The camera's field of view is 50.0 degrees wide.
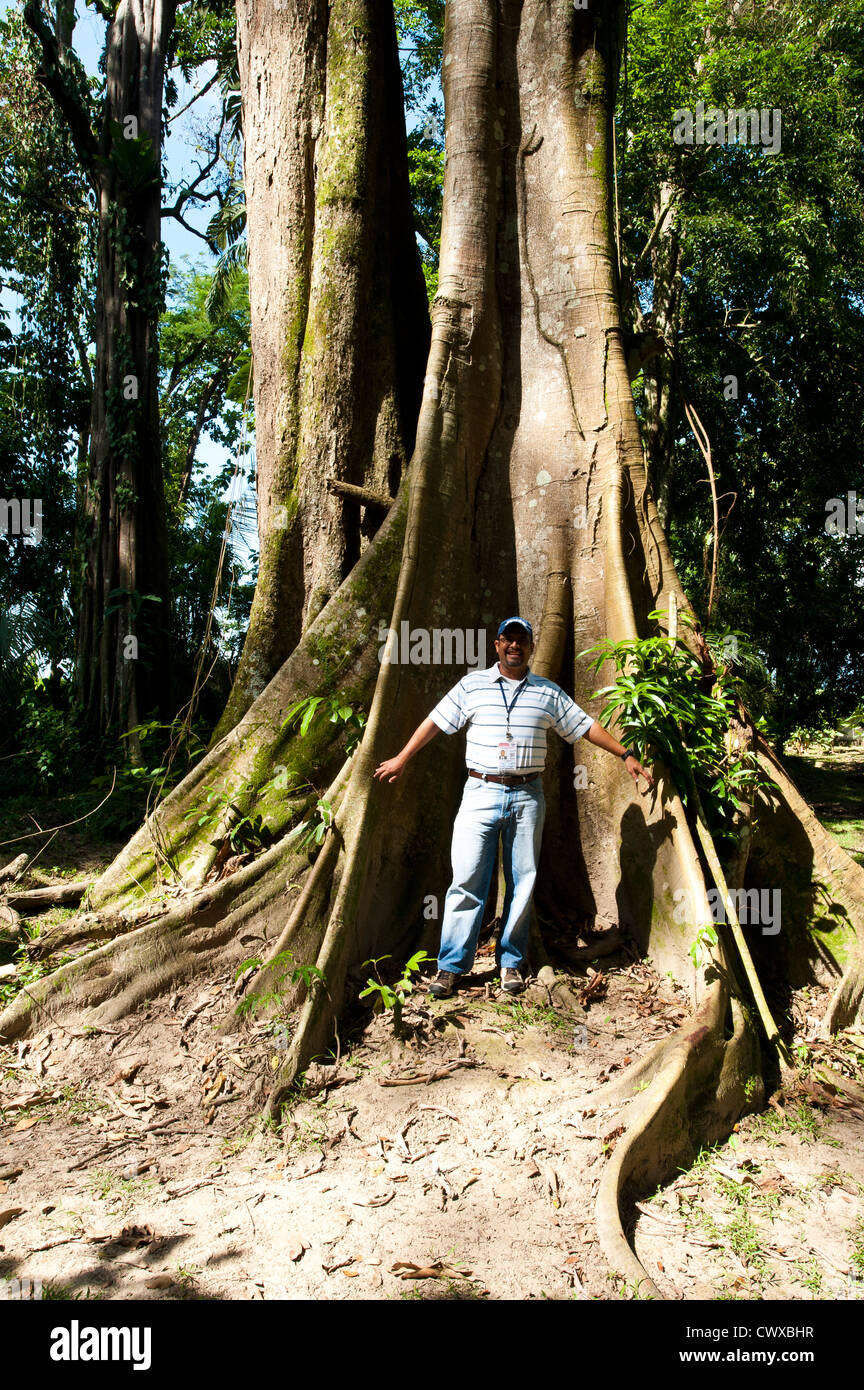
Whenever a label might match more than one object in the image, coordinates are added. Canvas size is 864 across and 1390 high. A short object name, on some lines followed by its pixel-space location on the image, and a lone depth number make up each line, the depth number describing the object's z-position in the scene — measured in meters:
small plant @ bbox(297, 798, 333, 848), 4.40
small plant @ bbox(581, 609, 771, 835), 4.49
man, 4.37
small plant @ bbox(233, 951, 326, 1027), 3.98
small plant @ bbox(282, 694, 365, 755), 4.88
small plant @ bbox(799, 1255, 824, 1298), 2.85
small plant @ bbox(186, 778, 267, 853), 4.85
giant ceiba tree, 4.46
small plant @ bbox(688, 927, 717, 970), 4.09
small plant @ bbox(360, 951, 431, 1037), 3.99
